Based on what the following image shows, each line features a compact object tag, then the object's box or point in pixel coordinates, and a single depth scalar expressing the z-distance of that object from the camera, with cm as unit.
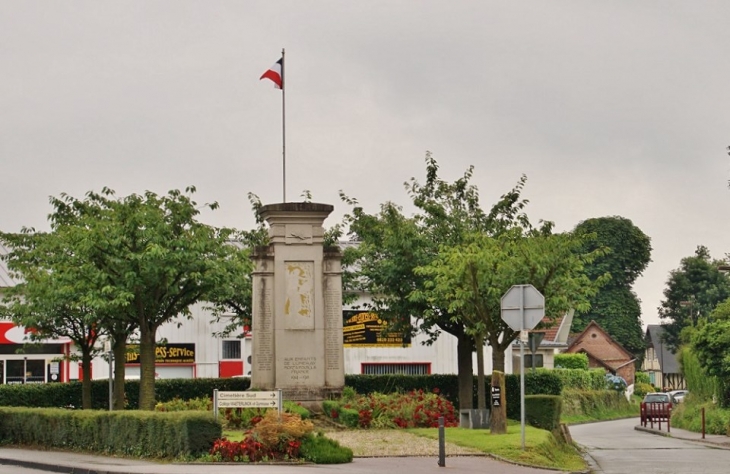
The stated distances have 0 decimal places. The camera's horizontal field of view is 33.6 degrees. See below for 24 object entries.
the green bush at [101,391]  3719
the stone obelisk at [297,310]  3222
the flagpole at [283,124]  3510
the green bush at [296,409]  2884
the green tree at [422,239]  3688
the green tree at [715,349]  4356
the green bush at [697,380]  4712
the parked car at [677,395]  7655
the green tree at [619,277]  10500
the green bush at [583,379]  6550
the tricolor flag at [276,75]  3597
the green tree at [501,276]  2997
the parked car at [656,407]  5062
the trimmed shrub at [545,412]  3123
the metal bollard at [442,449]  2139
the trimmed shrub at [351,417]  3034
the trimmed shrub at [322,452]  2158
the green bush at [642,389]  9250
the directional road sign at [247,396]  2323
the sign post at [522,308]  2255
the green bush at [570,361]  7569
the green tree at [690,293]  10906
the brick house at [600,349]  9775
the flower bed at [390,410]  3062
